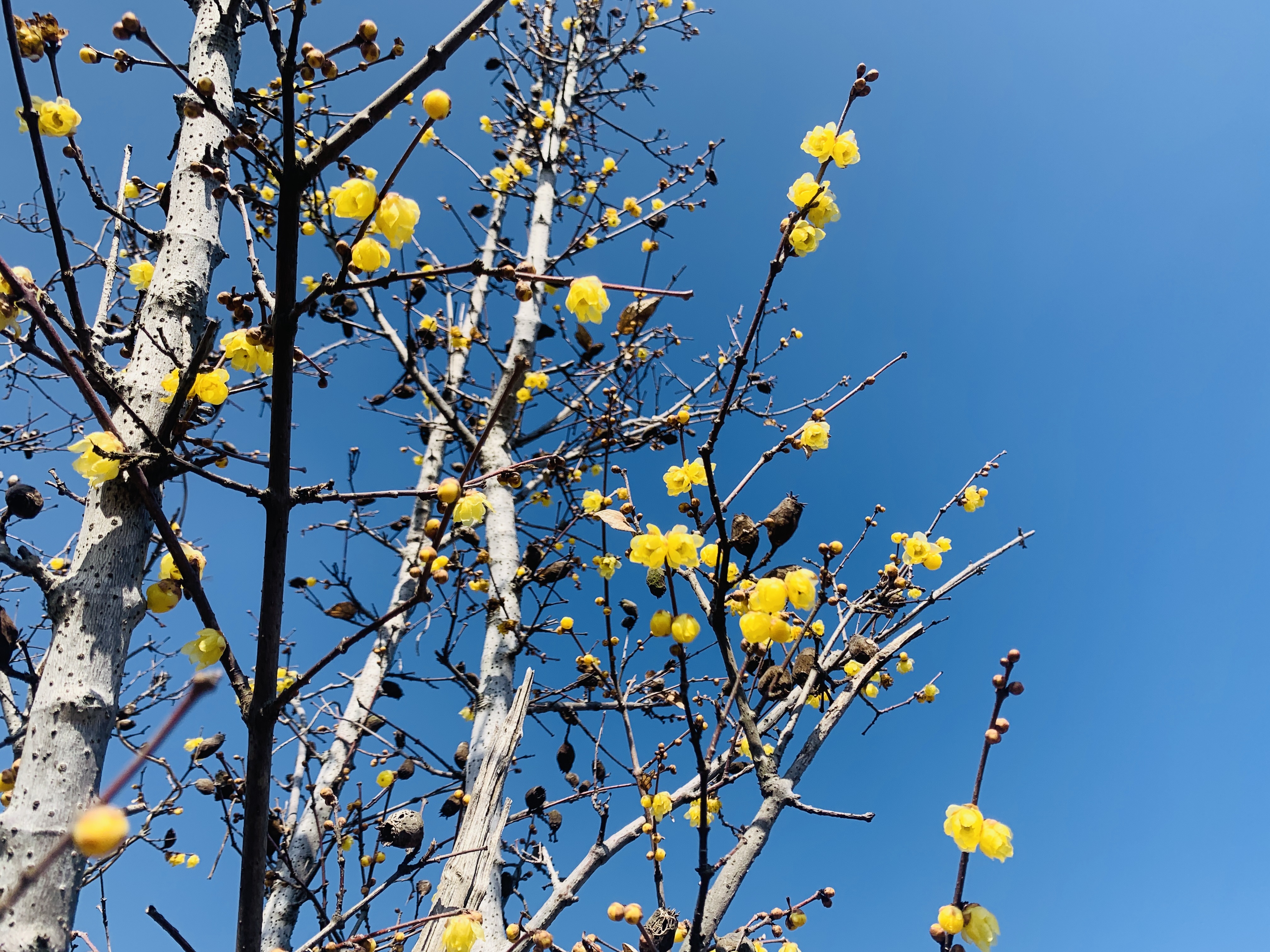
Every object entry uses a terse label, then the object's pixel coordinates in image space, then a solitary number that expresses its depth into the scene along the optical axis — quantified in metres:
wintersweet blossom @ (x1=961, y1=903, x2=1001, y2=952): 0.73
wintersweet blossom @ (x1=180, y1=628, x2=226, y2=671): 0.74
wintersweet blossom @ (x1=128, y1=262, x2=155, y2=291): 0.98
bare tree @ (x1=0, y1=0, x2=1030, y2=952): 0.68
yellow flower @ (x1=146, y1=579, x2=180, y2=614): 0.79
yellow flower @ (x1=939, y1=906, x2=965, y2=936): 0.71
